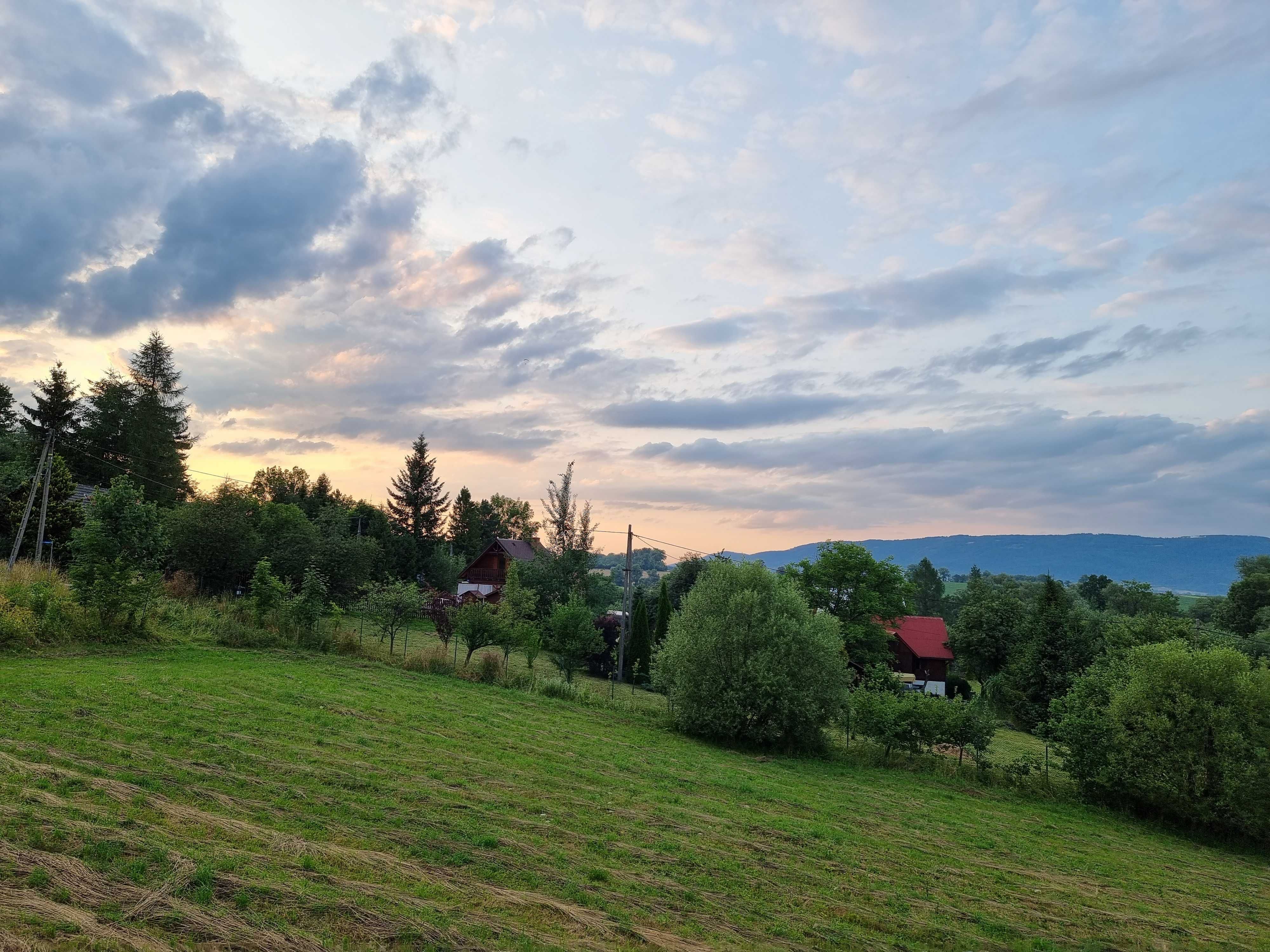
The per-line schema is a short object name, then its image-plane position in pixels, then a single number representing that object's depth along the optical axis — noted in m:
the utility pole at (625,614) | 31.92
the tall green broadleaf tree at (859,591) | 40.84
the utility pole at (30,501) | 25.43
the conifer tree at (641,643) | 34.78
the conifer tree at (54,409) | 42.28
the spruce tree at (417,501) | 59.12
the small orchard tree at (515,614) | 27.17
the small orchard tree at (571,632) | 28.20
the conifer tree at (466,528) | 73.94
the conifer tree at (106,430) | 48.88
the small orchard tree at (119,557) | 20.12
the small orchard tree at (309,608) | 24.52
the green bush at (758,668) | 20.33
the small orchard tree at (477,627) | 26.33
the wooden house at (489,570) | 60.59
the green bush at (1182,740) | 16.45
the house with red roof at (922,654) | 50.34
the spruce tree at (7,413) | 50.81
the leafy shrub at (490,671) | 24.00
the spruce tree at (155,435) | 47.25
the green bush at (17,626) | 17.31
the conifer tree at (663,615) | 35.84
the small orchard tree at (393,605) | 27.06
